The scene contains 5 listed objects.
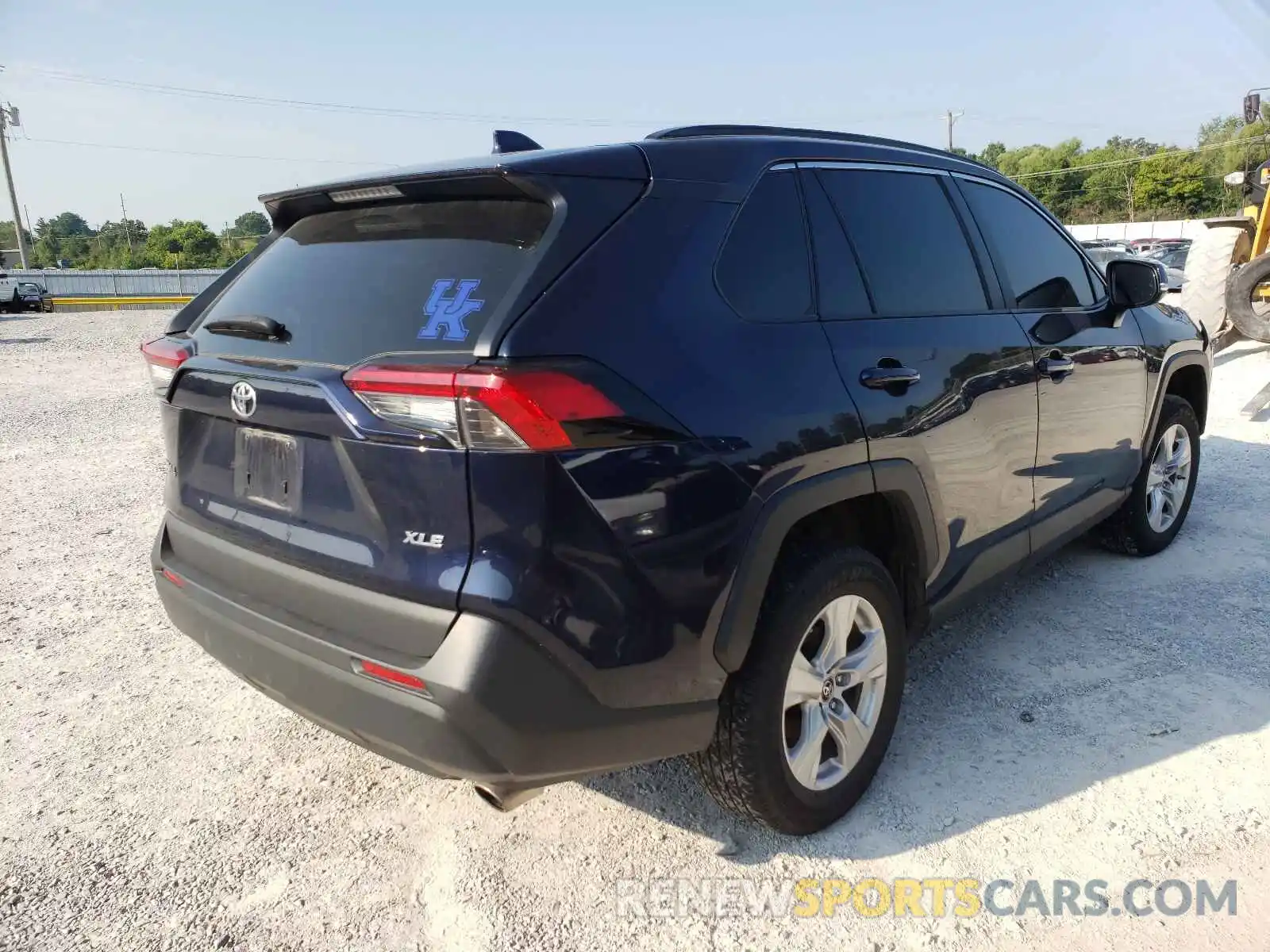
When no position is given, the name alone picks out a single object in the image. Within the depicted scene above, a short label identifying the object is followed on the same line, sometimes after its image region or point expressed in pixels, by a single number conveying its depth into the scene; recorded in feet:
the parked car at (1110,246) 91.69
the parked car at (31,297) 105.81
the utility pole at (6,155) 157.89
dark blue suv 5.94
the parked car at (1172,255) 82.02
